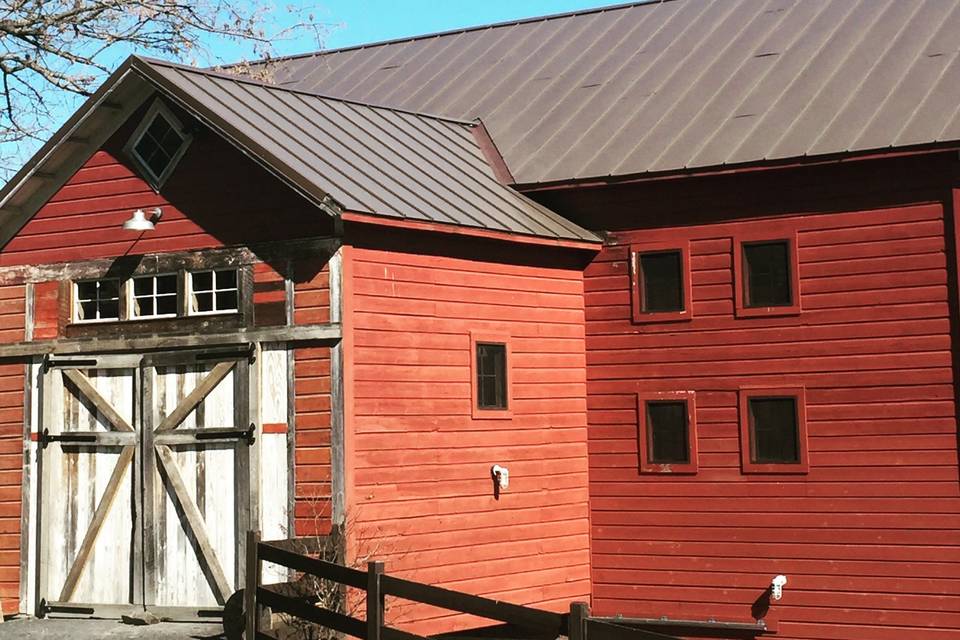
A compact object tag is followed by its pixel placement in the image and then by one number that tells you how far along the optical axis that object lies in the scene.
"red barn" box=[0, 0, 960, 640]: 14.50
